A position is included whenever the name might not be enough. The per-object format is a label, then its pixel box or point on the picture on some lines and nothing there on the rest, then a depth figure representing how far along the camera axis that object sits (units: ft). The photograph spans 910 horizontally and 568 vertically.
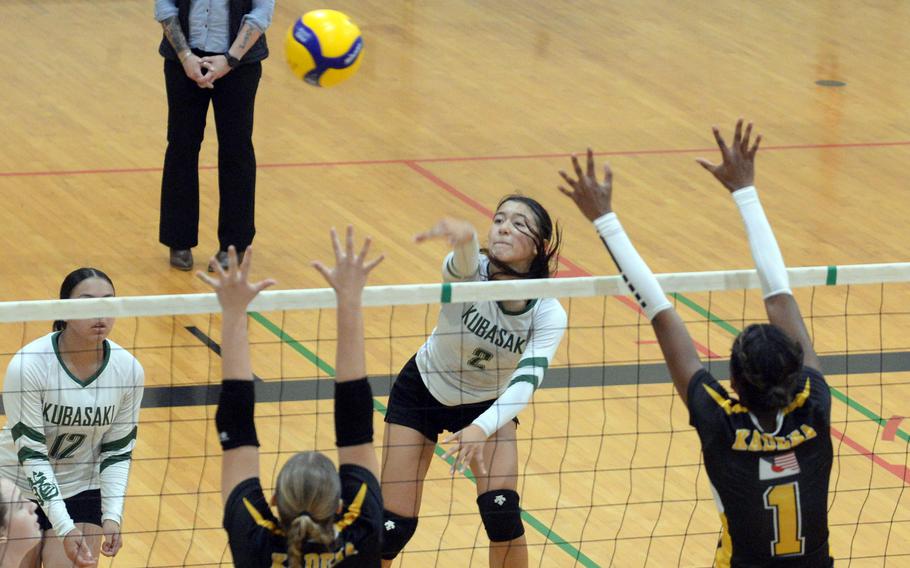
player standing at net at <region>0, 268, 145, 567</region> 32.85
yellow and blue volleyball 46.30
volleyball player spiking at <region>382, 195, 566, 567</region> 35.67
